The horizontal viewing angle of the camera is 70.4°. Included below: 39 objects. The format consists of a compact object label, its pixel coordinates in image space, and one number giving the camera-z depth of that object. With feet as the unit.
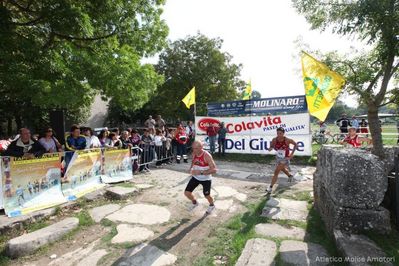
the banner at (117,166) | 27.53
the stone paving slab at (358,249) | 11.03
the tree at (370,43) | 12.76
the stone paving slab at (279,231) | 15.66
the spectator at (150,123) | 50.25
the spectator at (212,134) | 46.14
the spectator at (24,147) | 21.95
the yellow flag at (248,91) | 56.24
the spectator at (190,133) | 49.97
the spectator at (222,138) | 45.34
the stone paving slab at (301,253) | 12.67
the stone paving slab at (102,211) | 18.92
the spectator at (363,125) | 50.84
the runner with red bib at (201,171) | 19.29
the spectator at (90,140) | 28.76
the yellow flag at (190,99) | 49.70
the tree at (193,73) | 101.04
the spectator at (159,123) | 52.29
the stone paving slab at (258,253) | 12.64
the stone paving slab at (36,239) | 14.19
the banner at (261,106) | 40.63
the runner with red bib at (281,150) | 24.15
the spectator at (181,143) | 42.29
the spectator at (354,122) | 57.47
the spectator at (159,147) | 39.01
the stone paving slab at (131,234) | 15.42
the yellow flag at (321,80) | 16.16
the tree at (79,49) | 18.34
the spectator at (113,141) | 31.50
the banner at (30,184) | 18.26
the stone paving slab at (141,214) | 18.30
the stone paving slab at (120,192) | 23.07
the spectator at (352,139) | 30.94
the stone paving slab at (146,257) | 13.07
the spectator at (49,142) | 23.45
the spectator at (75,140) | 26.45
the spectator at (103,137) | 31.73
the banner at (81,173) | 22.79
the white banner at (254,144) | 39.81
